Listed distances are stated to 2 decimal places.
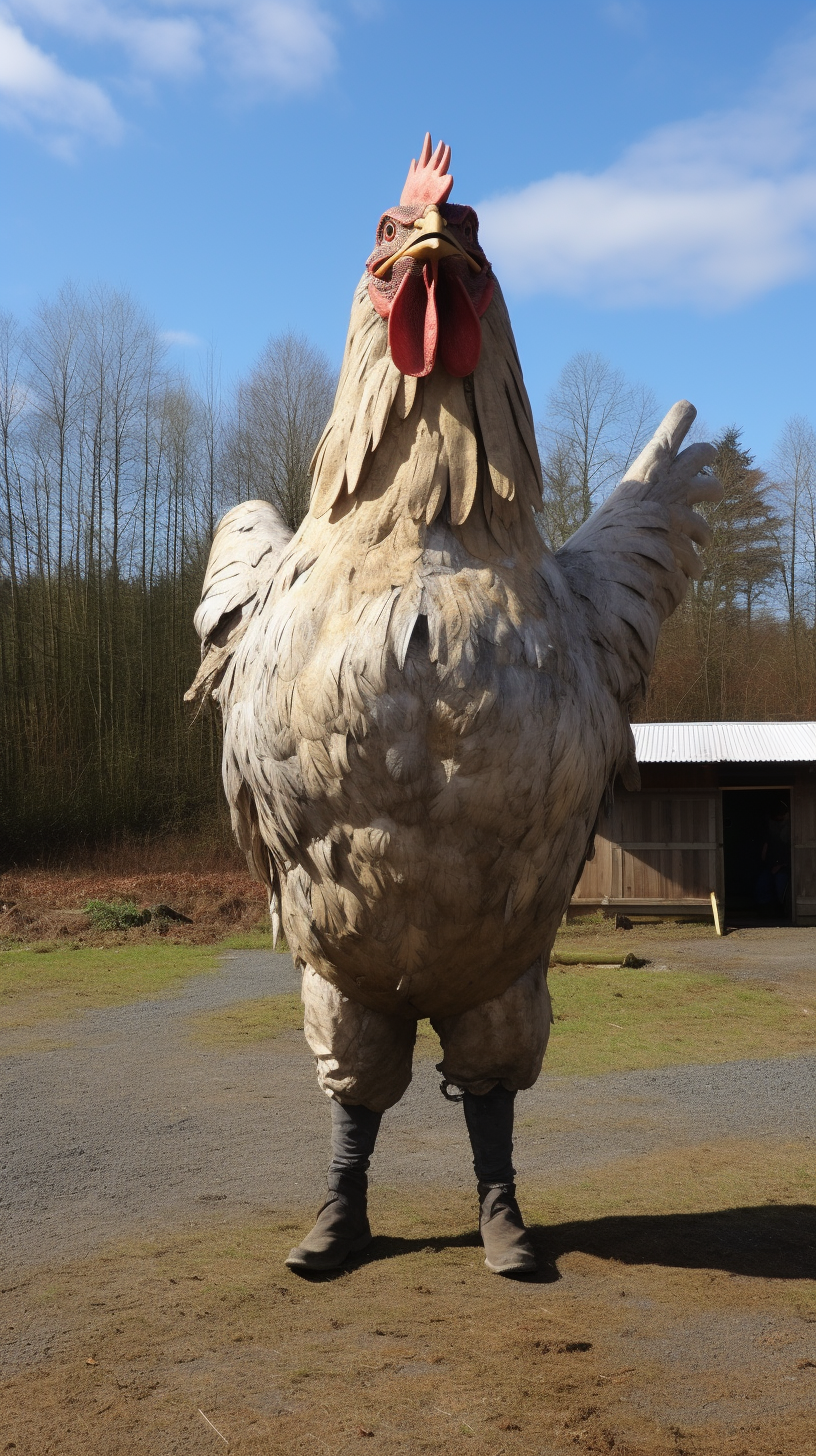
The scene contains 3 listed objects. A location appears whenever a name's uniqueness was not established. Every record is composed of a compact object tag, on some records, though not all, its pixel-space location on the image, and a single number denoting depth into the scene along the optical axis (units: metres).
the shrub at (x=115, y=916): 14.28
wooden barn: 16.27
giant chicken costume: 2.73
